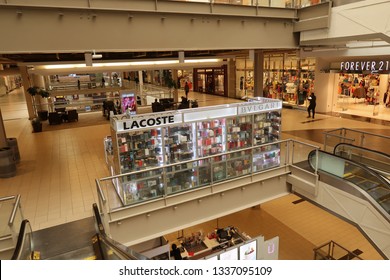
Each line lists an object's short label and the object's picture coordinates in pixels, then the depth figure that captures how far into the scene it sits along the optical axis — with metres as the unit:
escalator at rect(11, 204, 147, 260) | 4.58
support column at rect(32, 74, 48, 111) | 17.08
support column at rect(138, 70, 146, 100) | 21.08
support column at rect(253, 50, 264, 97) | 13.05
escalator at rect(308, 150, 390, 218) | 6.38
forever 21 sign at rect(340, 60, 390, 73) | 11.79
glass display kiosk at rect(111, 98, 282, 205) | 6.34
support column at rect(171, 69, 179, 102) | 19.79
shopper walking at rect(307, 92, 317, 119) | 15.23
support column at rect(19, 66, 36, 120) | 15.65
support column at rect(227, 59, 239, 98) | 23.19
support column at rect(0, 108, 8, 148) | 8.47
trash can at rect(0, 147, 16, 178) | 8.28
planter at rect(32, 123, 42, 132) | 13.91
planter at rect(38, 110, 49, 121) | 16.43
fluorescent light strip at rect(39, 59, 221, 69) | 11.85
